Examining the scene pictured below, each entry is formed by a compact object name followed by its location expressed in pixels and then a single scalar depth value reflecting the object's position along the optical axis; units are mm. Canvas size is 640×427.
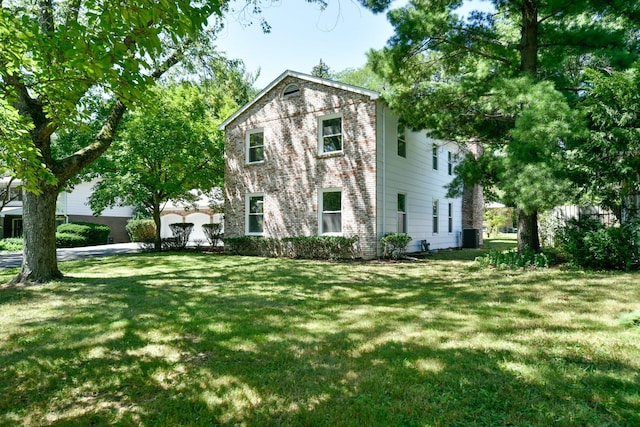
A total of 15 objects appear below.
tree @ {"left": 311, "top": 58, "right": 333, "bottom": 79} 37219
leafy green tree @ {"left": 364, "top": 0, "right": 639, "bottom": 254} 8195
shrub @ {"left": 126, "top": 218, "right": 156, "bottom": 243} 26109
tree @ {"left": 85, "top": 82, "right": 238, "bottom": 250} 15078
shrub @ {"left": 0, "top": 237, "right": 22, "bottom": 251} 20920
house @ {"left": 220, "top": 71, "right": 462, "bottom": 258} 12922
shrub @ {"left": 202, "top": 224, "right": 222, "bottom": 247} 18422
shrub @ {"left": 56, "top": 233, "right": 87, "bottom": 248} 22031
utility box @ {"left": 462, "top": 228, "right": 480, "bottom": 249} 19281
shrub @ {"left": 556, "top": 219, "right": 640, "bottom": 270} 8445
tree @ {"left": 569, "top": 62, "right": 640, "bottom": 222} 7887
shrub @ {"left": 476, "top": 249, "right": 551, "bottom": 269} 9519
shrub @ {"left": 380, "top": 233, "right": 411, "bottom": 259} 12578
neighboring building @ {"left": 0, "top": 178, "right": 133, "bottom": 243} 26688
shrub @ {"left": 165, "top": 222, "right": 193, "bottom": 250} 18281
